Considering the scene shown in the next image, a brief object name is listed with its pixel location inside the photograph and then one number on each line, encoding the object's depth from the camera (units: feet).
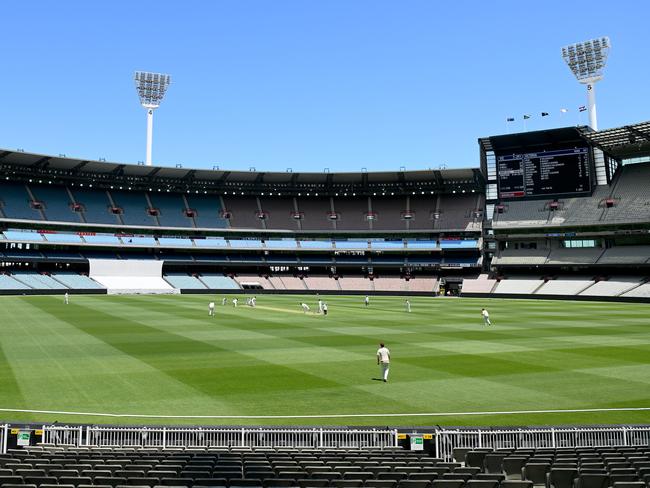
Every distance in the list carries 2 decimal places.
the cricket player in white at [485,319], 116.78
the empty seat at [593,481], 22.63
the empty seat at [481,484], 21.45
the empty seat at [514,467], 27.43
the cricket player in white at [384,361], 60.48
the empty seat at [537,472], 25.45
